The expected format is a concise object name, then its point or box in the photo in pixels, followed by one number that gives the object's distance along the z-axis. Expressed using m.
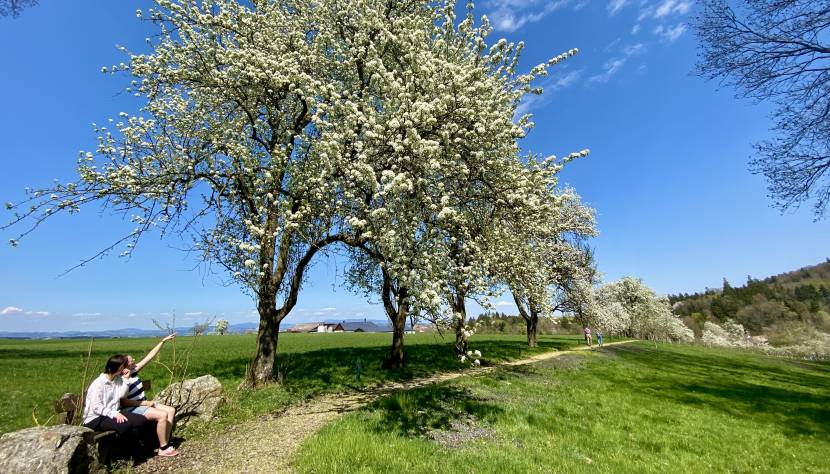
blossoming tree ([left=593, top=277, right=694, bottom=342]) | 72.39
